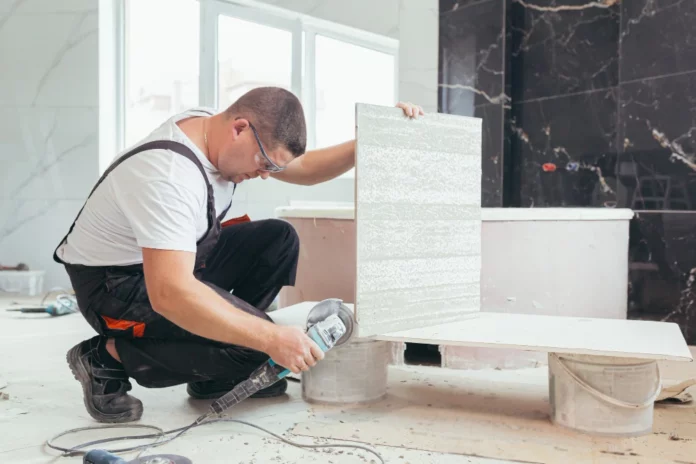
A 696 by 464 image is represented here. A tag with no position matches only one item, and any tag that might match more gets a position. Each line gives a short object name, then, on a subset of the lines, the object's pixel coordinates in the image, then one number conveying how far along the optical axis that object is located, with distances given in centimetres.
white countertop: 232
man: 141
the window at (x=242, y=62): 438
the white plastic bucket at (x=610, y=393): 163
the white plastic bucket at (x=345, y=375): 189
